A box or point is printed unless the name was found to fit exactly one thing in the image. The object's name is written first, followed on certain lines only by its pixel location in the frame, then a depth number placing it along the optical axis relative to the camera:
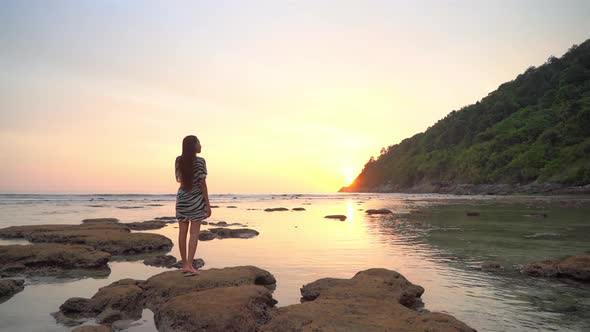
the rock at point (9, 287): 7.34
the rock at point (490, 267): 9.57
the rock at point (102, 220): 22.76
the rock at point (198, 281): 6.90
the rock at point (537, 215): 23.41
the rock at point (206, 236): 16.19
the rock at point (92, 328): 5.15
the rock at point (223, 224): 22.69
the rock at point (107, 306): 6.16
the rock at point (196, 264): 10.39
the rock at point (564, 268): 8.40
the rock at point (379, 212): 31.16
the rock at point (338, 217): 26.02
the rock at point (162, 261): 10.64
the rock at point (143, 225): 20.28
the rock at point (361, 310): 5.07
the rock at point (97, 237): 12.76
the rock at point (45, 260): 9.91
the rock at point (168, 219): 25.55
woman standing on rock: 8.00
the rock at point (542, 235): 14.96
